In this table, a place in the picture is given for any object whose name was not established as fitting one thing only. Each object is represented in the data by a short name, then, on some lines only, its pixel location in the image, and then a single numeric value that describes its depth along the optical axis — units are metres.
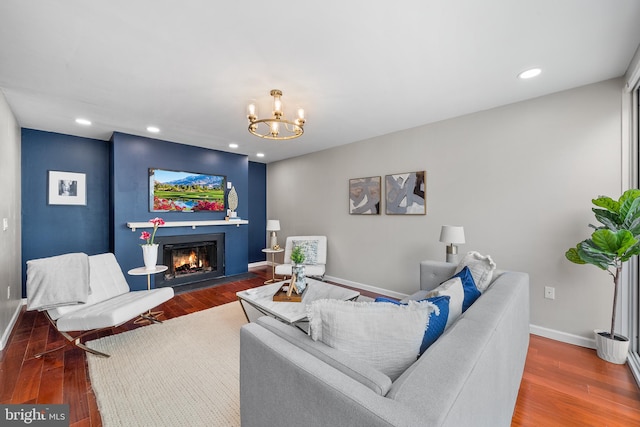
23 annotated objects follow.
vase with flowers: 3.11
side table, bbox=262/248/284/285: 4.62
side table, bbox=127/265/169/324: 3.04
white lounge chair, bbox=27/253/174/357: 2.20
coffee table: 2.22
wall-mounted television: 4.17
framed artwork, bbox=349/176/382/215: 4.00
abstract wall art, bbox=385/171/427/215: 3.51
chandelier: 2.35
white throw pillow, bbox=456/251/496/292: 1.98
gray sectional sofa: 0.71
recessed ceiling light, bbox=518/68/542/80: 2.17
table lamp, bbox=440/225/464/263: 2.86
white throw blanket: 2.27
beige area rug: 1.66
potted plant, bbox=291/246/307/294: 2.70
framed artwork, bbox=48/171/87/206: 3.79
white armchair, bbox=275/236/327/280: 4.21
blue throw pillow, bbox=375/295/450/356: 1.12
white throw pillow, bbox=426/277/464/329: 1.39
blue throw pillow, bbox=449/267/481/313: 1.65
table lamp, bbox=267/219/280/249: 5.11
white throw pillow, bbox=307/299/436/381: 0.99
